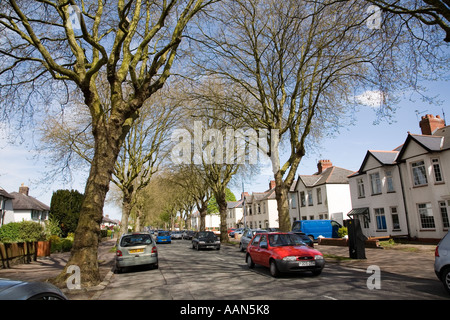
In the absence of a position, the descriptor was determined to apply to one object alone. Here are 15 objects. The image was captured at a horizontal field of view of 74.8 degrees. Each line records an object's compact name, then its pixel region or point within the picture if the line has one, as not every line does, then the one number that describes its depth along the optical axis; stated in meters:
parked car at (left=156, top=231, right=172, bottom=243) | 38.53
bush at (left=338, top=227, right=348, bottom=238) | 26.85
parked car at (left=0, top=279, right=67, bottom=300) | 3.73
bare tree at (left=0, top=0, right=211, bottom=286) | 9.36
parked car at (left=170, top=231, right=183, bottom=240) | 54.53
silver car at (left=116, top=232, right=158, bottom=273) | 12.74
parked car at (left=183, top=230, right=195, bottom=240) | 50.13
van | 28.30
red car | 9.51
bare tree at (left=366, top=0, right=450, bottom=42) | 7.76
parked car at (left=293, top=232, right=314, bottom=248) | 14.34
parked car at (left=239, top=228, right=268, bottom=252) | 22.32
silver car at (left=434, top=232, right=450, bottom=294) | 6.66
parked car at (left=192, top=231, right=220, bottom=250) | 24.44
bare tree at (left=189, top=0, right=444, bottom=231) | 15.57
